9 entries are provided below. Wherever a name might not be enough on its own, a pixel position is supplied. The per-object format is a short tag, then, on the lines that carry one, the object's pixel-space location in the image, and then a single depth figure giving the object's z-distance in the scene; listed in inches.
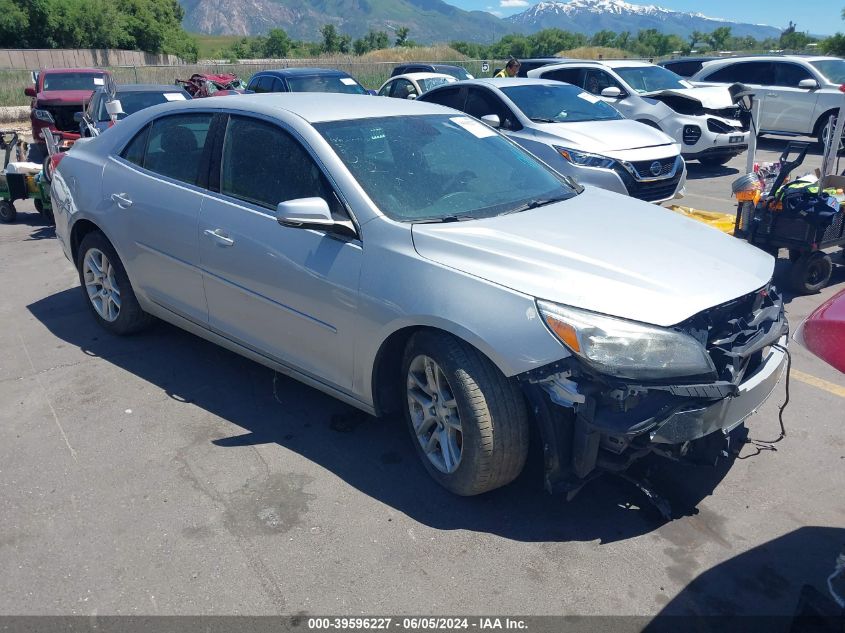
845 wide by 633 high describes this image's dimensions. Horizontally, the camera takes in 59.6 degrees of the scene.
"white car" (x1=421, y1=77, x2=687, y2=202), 321.4
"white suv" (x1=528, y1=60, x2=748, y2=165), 486.0
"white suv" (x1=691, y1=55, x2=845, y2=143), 573.9
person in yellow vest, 540.1
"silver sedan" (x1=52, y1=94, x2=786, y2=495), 116.8
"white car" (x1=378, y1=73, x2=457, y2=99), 590.6
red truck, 533.0
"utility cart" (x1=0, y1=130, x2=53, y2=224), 353.1
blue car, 530.9
